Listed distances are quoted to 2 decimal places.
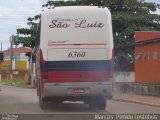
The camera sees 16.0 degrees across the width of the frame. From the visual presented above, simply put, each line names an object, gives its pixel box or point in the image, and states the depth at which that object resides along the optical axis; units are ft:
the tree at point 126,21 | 170.40
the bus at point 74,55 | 68.44
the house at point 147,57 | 122.42
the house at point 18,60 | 392.82
